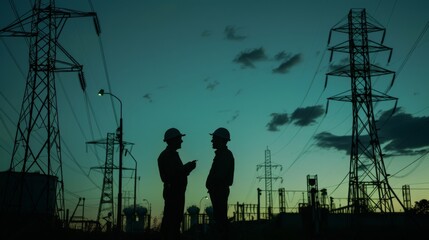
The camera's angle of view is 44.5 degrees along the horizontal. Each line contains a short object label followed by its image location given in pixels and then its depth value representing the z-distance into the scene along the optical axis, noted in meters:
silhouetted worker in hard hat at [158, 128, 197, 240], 10.23
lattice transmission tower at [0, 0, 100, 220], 30.94
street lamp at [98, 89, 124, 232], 32.87
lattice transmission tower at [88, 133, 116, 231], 68.44
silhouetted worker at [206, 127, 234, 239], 10.98
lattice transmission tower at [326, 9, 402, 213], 40.69
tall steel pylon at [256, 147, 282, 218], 63.00
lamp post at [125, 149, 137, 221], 55.59
